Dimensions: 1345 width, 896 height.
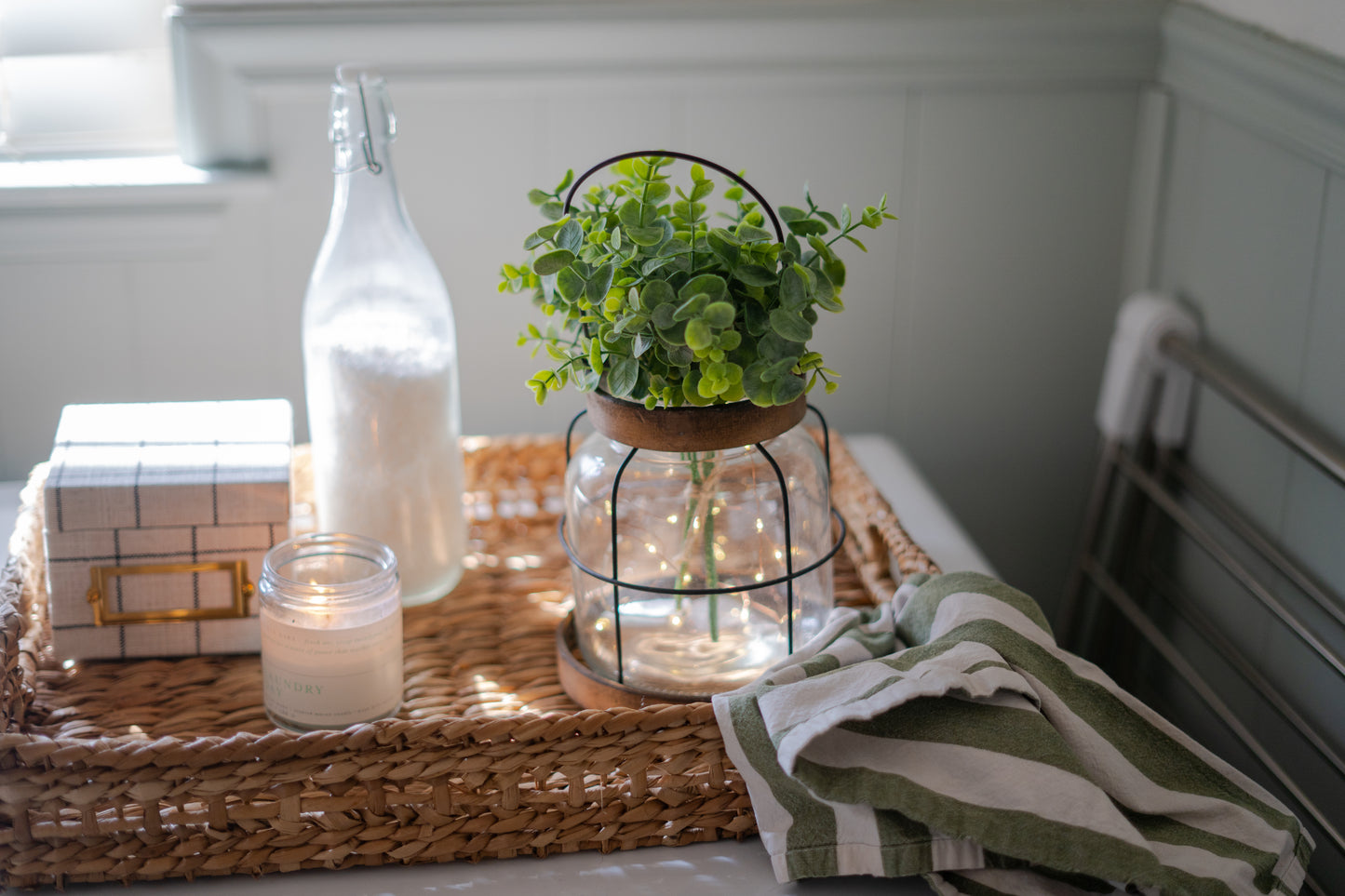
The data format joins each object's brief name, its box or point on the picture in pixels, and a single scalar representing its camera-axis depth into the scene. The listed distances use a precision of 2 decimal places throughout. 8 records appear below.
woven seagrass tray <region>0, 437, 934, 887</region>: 0.64
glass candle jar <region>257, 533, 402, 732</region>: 0.73
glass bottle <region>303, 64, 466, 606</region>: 0.86
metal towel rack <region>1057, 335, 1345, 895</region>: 0.89
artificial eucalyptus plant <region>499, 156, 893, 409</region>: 0.67
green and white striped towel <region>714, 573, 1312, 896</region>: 0.61
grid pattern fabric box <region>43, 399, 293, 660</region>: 0.81
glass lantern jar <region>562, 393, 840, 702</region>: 0.76
